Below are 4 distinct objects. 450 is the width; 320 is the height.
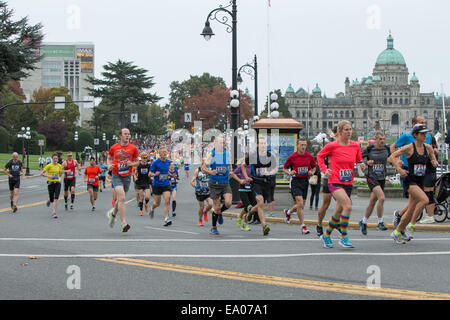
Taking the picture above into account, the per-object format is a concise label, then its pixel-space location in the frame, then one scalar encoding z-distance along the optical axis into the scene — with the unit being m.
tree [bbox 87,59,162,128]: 82.32
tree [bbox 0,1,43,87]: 34.38
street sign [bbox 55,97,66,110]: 36.11
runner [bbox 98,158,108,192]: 33.29
